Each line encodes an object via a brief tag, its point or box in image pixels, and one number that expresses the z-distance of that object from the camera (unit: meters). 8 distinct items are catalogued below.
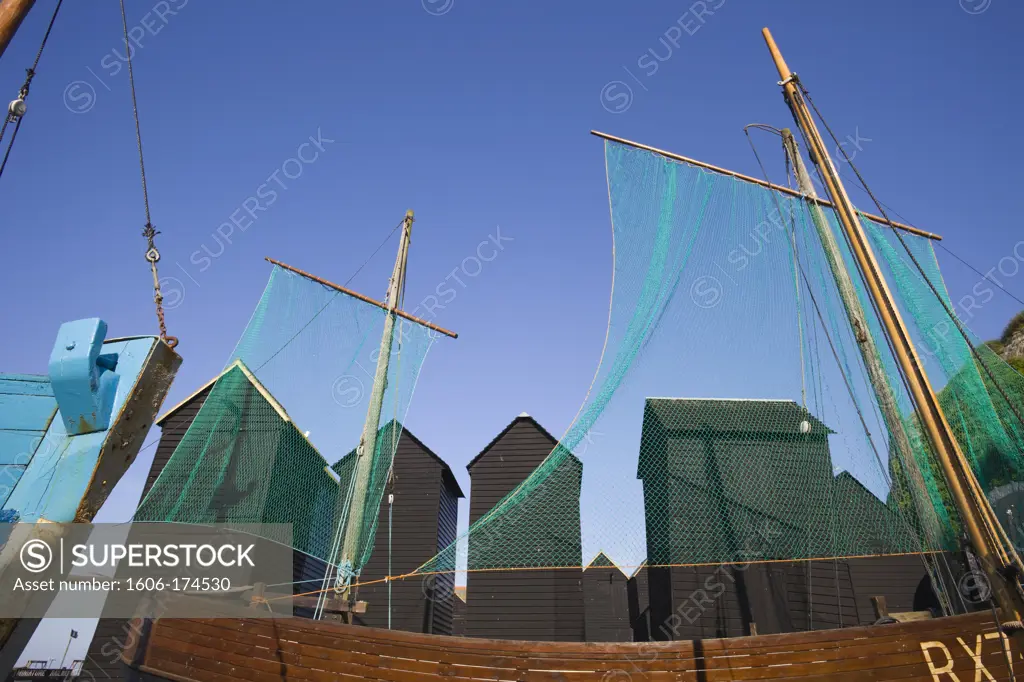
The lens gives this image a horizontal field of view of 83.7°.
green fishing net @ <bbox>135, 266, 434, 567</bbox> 8.81
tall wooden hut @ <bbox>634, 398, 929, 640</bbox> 8.25
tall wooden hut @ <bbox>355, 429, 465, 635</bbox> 16.03
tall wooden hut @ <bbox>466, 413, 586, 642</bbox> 15.02
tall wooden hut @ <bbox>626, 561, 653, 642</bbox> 20.85
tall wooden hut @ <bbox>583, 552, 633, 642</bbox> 23.17
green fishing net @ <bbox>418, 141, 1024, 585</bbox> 7.32
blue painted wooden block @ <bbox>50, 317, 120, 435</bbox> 4.72
